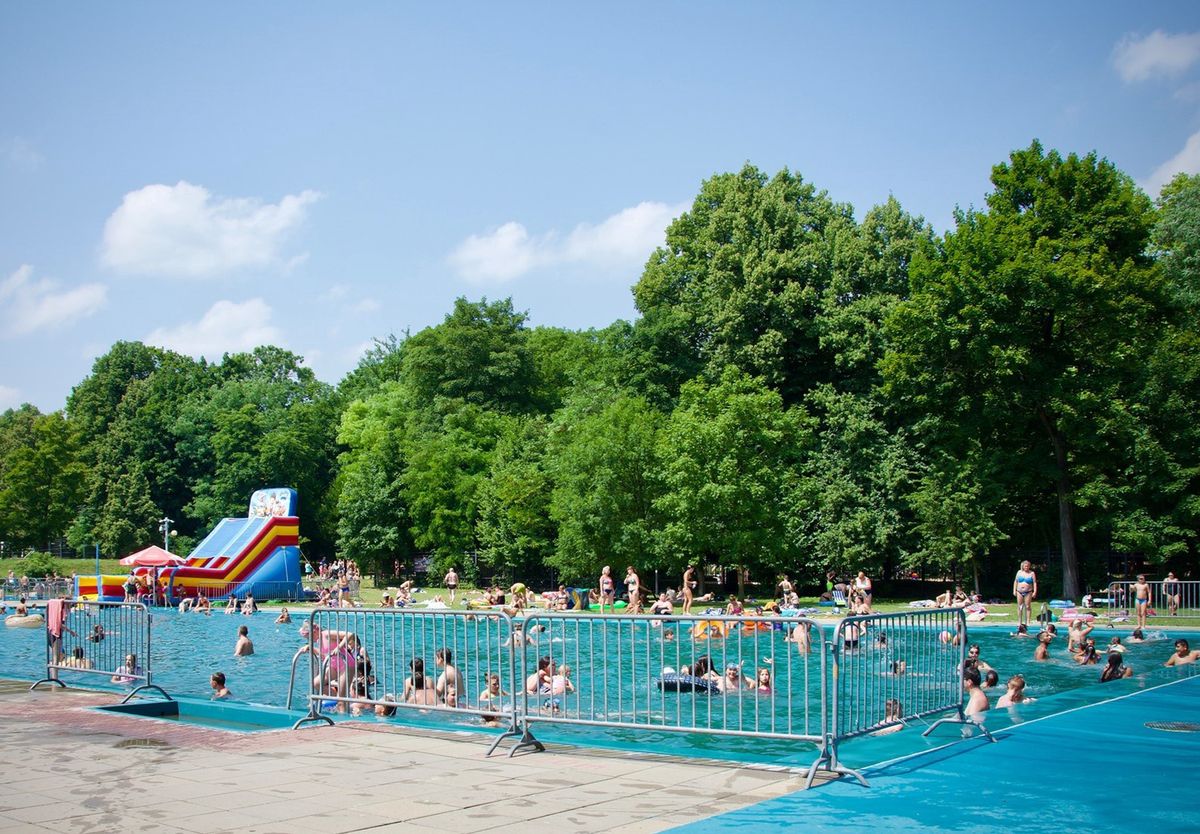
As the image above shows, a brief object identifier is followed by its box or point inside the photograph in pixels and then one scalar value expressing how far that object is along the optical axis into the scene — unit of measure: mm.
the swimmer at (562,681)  10258
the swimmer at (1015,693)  14117
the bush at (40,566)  65312
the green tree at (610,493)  41344
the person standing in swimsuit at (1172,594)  28750
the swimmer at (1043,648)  20719
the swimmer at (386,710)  11906
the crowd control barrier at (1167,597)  29156
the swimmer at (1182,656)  17672
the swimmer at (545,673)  14599
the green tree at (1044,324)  33438
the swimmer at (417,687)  11734
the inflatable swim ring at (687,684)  14314
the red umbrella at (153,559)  46156
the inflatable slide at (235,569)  45844
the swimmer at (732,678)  16006
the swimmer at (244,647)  25406
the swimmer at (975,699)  11352
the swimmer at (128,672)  14125
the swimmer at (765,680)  13088
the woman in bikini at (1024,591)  27750
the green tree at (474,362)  63188
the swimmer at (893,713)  9125
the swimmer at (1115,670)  15820
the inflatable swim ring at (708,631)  9659
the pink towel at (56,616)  15070
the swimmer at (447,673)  12081
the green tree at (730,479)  38188
